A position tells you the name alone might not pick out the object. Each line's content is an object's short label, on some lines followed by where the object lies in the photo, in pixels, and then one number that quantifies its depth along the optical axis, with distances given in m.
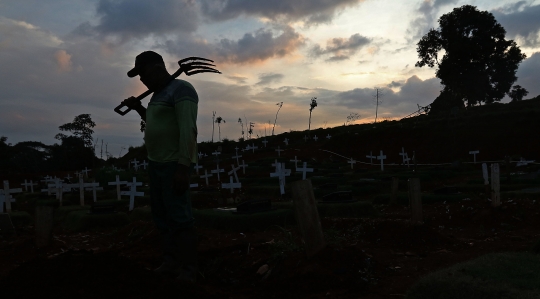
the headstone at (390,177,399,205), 14.19
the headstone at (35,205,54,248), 8.19
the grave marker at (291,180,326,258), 5.74
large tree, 50.17
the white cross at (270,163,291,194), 16.89
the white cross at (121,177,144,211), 15.16
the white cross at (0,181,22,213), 16.30
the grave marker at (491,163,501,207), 11.18
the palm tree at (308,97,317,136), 55.53
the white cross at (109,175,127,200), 17.03
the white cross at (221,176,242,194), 17.23
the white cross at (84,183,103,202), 17.53
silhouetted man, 4.96
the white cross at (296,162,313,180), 17.85
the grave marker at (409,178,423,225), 8.93
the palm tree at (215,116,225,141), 54.74
